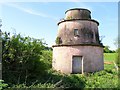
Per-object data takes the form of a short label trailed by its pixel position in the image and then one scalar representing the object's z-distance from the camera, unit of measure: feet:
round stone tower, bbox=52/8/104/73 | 28.25
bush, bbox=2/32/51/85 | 17.73
